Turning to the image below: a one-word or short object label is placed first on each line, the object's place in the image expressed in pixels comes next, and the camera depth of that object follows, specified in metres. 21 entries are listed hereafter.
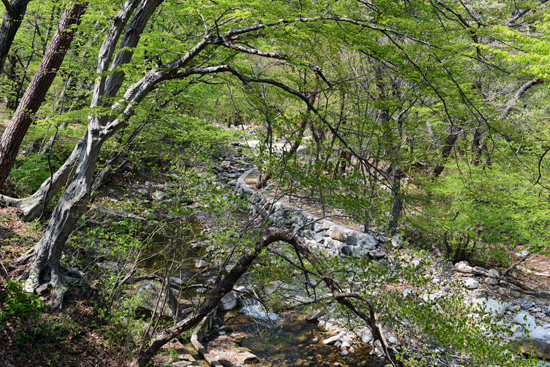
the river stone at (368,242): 10.22
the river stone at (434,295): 8.34
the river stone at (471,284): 8.45
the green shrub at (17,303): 4.15
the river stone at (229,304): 8.44
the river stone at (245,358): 6.51
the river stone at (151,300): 6.08
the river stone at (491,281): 8.62
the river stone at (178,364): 5.22
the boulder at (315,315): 8.43
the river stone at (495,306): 7.42
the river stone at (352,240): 10.57
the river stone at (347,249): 10.47
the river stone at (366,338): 7.66
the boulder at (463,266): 9.32
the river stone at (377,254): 9.70
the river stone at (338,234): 10.85
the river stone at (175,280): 8.40
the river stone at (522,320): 6.69
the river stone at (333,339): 7.57
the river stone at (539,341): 6.15
